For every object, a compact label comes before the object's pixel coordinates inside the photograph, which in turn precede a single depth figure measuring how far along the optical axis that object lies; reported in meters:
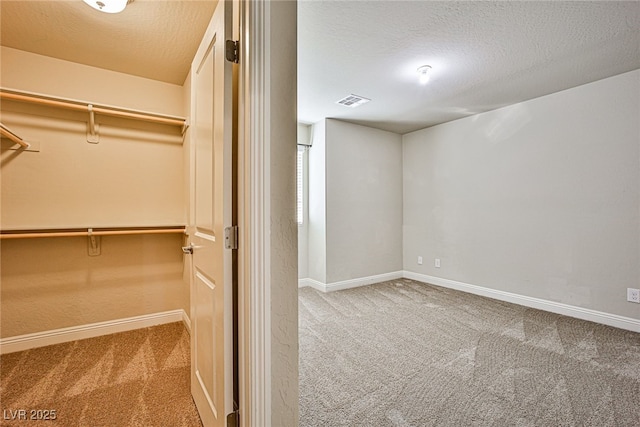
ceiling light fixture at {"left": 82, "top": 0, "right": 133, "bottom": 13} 1.75
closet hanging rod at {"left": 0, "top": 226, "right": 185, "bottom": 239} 2.21
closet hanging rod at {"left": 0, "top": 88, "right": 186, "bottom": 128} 2.12
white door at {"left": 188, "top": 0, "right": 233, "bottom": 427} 1.21
